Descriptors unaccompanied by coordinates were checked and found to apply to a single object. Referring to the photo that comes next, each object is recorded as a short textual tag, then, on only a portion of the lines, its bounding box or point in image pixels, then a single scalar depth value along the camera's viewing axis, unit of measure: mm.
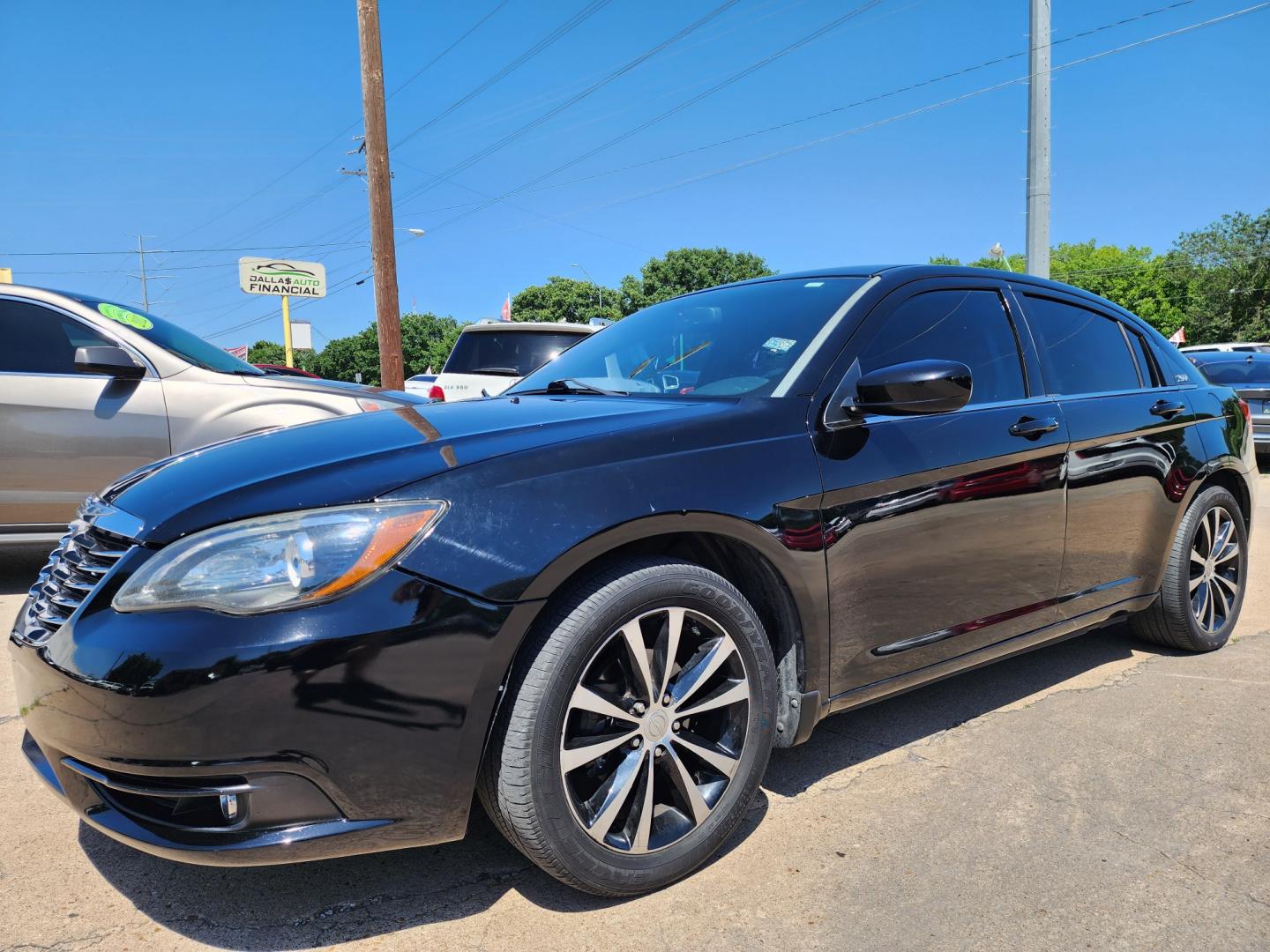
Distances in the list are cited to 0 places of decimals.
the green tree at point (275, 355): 106375
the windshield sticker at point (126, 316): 5206
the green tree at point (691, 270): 63250
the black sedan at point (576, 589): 1748
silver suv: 4902
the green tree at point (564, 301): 71438
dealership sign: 41375
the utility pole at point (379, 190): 11836
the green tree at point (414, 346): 83625
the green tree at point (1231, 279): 47125
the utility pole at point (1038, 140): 11859
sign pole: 36812
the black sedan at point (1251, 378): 11383
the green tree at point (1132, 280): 64062
